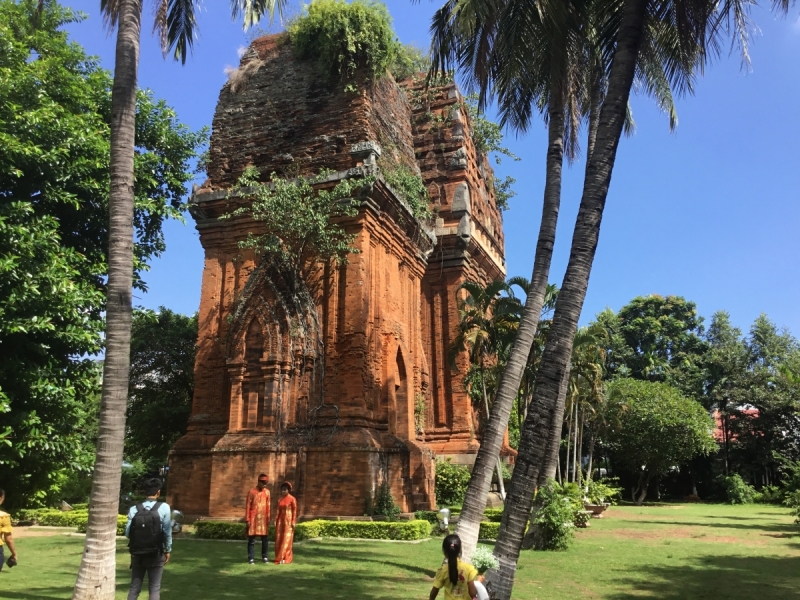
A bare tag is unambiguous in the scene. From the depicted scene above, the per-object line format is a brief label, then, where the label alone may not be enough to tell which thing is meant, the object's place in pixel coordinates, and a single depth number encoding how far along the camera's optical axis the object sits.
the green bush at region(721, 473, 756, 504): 32.75
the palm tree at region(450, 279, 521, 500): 15.01
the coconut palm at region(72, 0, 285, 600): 6.36
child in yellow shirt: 4.62
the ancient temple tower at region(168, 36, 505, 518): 13.37
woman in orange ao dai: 9.44
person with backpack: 5.56
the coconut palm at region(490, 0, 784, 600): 5.98
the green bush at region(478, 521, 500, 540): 13.02
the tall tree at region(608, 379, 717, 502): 30.67
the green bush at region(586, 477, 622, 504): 21.66
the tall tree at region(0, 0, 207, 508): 11.33
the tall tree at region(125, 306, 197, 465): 21.78
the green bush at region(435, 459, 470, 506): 16.34
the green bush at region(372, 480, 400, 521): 12.82
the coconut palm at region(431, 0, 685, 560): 8.02
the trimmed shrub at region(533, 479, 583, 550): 11.46
